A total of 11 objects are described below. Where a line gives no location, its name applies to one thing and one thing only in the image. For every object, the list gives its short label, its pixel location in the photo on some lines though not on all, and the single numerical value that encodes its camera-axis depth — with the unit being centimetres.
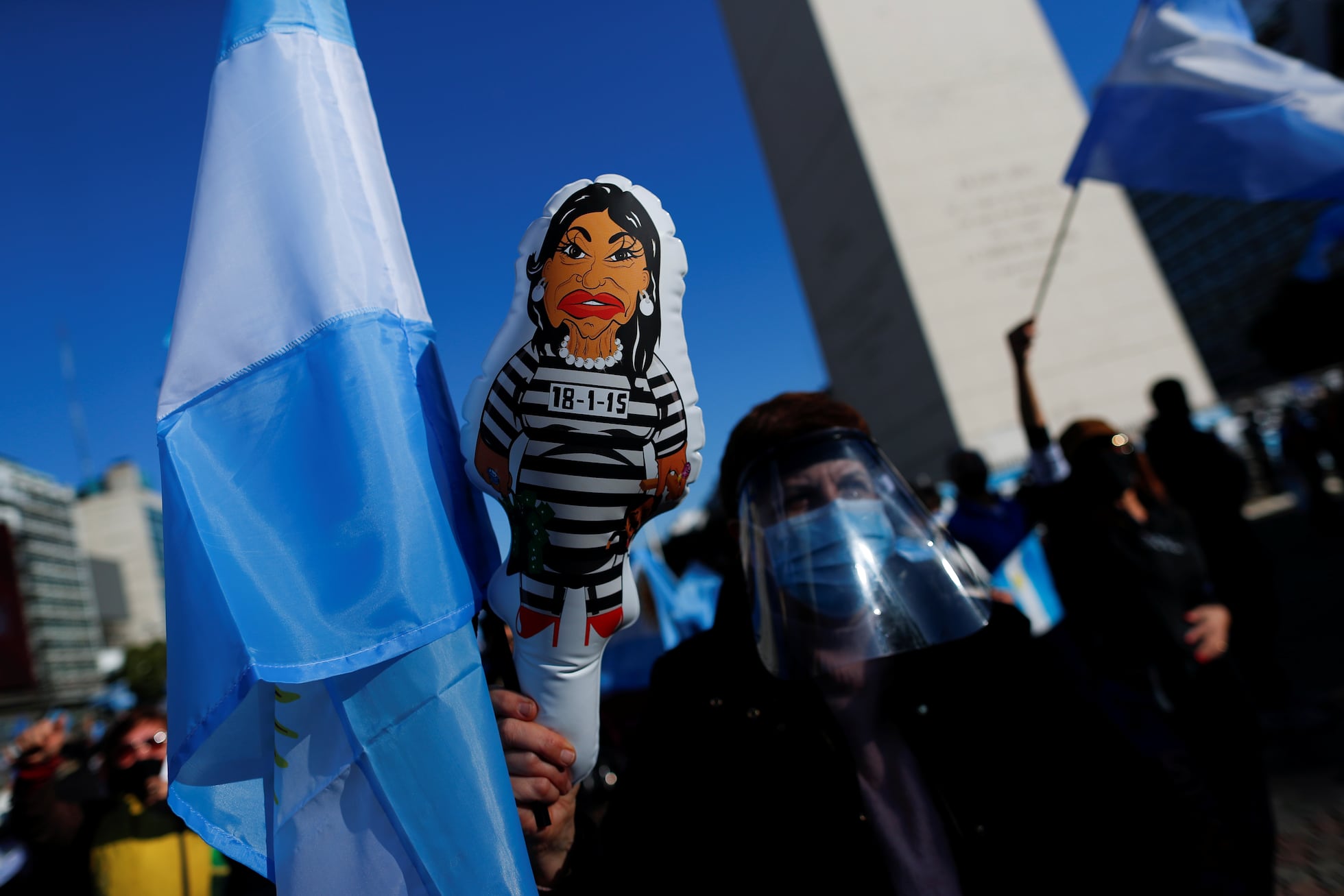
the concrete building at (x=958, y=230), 2253
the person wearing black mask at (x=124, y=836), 279
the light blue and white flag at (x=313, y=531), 101
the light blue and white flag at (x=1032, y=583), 404
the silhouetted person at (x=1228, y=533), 368
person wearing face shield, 136
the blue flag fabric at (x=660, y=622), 481
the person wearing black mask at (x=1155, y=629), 212
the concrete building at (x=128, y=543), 7644
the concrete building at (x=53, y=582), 6350
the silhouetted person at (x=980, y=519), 404
